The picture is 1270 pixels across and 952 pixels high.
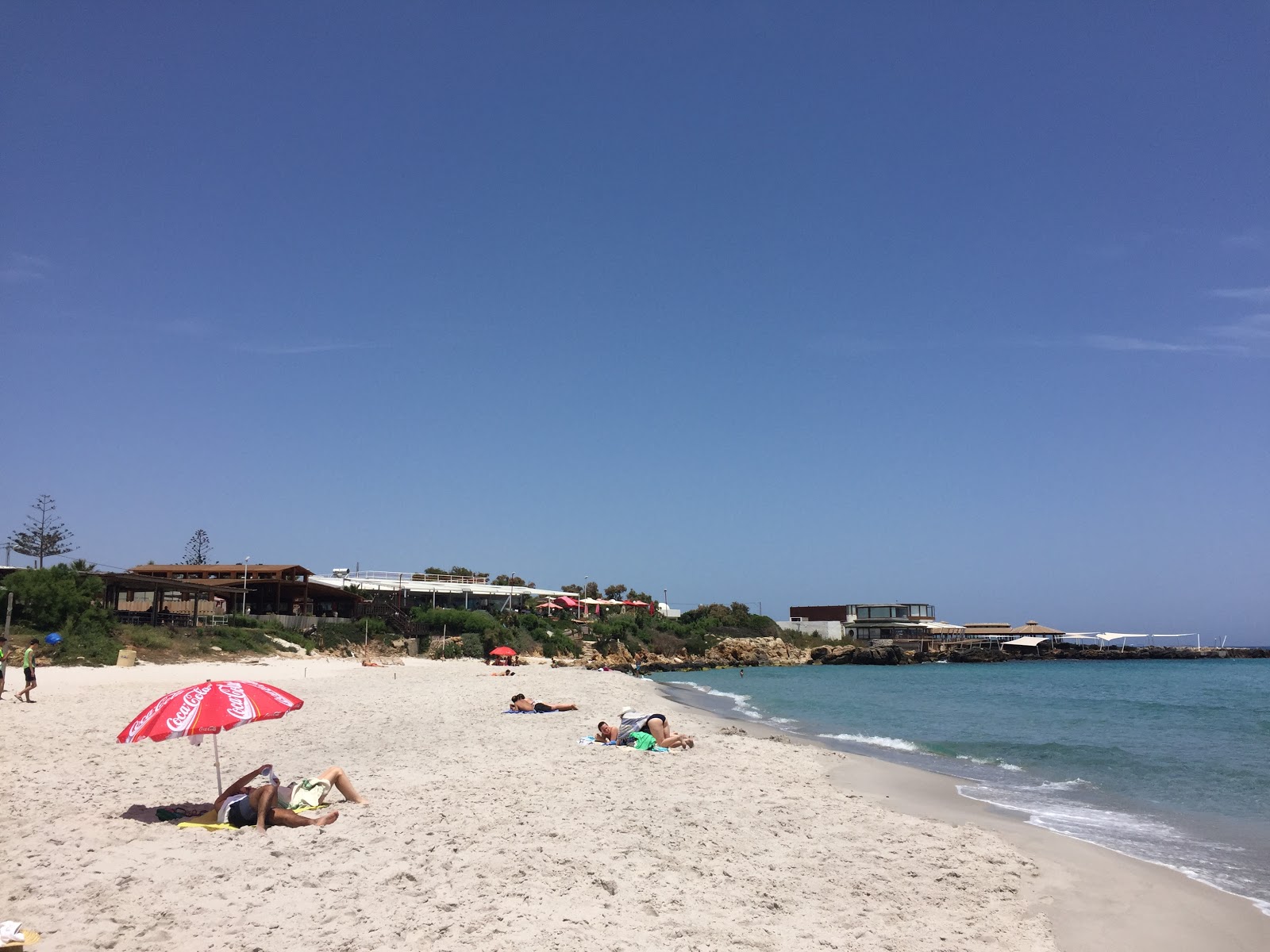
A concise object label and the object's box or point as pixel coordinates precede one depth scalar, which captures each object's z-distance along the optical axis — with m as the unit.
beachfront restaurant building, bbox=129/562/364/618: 44.78
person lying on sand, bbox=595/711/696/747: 13.65
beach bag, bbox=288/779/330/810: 7.93
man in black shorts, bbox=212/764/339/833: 7.47
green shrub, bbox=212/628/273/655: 31.66
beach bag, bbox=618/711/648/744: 13.65
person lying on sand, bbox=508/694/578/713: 18.50
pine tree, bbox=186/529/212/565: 81.44
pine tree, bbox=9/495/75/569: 66.50
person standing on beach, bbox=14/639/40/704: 17.11
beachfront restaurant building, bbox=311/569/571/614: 56.59
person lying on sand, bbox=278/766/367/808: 7.89
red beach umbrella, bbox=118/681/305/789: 7.52
